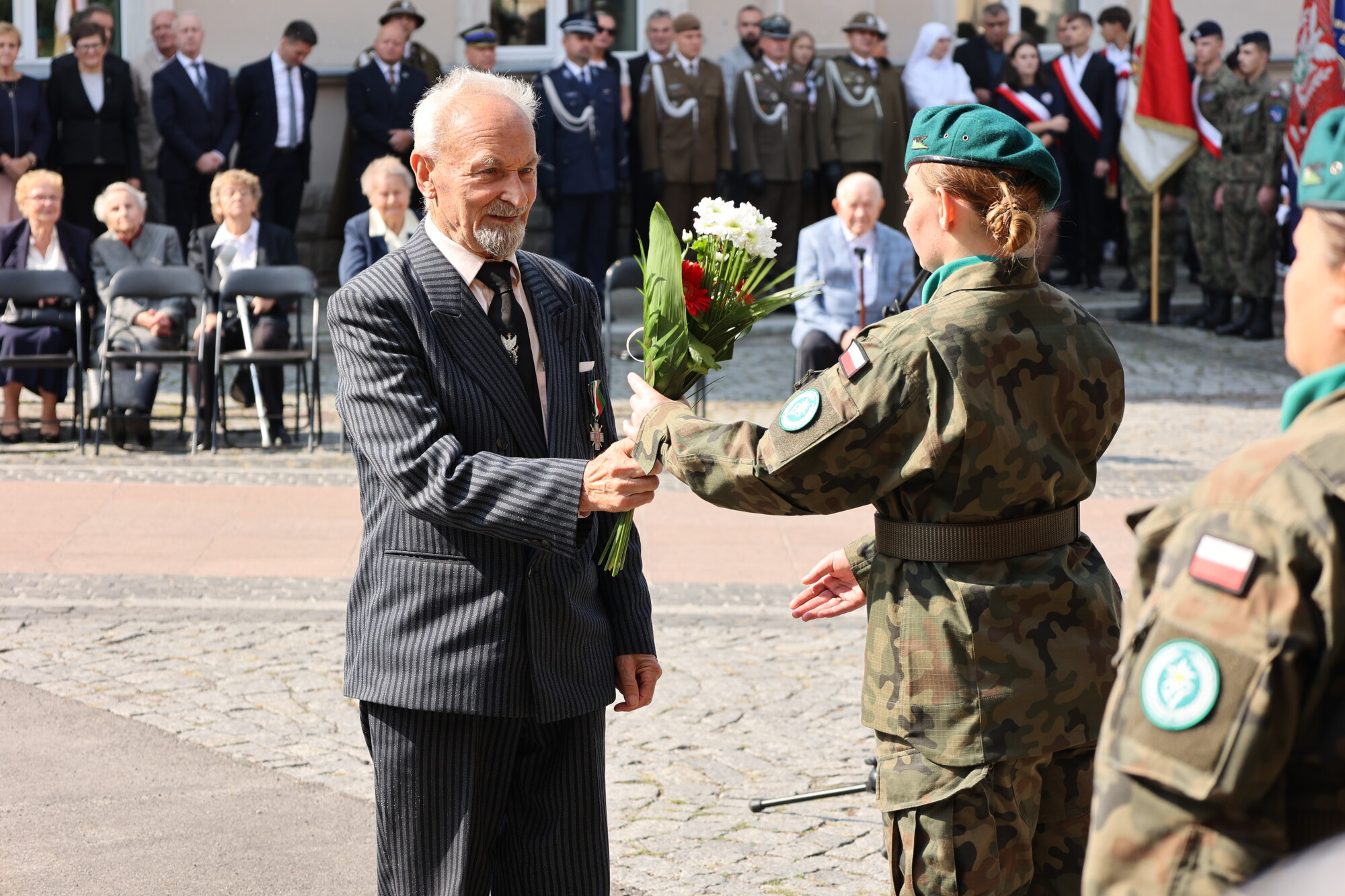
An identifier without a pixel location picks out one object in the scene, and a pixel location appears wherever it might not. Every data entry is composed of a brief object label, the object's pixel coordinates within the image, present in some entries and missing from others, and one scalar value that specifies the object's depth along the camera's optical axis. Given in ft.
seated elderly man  33.30
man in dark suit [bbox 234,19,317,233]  48.67
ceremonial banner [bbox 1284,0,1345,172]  45.74
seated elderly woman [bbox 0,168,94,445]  35.81
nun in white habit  54.65
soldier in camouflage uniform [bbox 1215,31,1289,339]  50.88
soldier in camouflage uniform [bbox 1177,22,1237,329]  52.13
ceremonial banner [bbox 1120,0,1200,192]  51.83
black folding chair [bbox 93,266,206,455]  35.86
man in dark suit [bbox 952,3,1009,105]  54.85
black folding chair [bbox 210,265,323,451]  35.29
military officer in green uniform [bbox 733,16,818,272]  52.60
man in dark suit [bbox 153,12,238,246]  47.14
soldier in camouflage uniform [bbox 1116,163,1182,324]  54.13
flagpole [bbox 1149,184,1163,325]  53.26
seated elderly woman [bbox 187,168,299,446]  36.47
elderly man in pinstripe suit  10.27
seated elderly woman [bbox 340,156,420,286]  35.22
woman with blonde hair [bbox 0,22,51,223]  44.98
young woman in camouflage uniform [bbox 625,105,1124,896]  9.25
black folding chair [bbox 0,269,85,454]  35.65
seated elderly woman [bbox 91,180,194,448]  36.06
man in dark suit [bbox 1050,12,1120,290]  55.31
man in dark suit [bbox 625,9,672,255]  52.29
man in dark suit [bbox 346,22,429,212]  49.19
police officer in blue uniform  49.93
